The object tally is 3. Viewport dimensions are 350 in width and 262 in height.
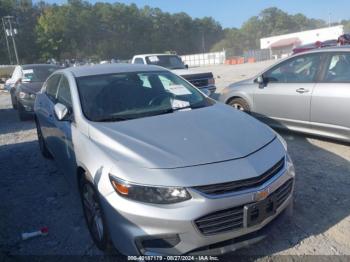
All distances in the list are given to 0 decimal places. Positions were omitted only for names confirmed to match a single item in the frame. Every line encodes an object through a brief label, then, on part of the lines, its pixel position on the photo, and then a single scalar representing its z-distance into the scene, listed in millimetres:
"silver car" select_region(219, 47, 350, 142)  5266
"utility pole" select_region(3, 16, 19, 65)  37806
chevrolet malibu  2688
